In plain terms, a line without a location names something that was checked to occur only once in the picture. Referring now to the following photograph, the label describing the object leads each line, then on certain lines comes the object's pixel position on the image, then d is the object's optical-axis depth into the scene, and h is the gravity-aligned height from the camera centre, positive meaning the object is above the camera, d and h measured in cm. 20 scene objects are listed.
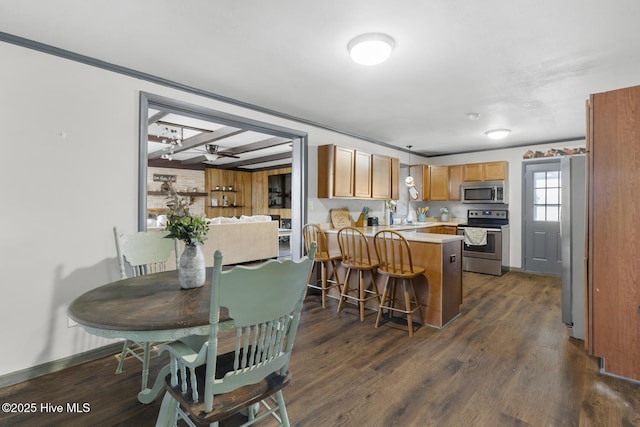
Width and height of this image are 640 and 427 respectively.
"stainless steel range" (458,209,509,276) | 542 -51
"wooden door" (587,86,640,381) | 211 -11
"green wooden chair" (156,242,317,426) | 116 -57
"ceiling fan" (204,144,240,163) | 676 +139
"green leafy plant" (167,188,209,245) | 177 -5
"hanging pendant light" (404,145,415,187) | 549 +57
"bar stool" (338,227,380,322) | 337 -54
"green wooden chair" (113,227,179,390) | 236 -28
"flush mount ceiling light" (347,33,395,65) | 211 +115
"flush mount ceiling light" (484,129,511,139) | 467 +122
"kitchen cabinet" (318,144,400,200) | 428 +60
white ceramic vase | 180 -31
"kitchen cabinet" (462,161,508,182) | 575 +81
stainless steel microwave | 577 +43
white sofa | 585 -50
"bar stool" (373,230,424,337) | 298 -55
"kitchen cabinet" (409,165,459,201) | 643 +68
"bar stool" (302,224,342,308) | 381 -51
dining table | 130 -44
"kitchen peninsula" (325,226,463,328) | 312 -63
